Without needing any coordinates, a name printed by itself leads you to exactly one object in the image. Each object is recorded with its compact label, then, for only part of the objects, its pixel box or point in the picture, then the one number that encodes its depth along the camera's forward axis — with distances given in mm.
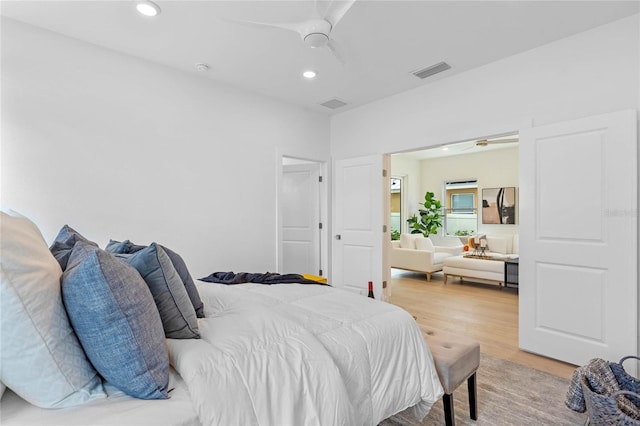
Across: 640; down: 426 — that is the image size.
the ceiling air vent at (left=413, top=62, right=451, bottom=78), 3361
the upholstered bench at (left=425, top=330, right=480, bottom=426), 1724
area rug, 1951
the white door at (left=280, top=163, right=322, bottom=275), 4973
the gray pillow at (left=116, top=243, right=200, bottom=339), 1284
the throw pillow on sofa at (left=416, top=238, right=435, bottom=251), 6688
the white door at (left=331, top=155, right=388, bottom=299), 4383
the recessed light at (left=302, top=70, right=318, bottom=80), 3493
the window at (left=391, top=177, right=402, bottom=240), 8562
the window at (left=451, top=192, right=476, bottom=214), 8156
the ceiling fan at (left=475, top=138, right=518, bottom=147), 5945
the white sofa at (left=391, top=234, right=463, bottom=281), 6310
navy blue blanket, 2539
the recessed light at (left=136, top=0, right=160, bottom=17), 2348
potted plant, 8188
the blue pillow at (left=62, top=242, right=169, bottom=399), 939
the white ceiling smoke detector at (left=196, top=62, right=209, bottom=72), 3300
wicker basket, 1569
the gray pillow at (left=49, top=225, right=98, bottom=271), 1245
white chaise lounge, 5477
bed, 928
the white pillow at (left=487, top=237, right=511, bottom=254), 6605
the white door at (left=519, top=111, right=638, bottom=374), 2479
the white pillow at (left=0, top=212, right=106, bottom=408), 833
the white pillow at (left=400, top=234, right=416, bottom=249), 6789
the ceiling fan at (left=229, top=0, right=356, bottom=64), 2006
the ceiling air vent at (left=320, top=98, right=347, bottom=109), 4328
